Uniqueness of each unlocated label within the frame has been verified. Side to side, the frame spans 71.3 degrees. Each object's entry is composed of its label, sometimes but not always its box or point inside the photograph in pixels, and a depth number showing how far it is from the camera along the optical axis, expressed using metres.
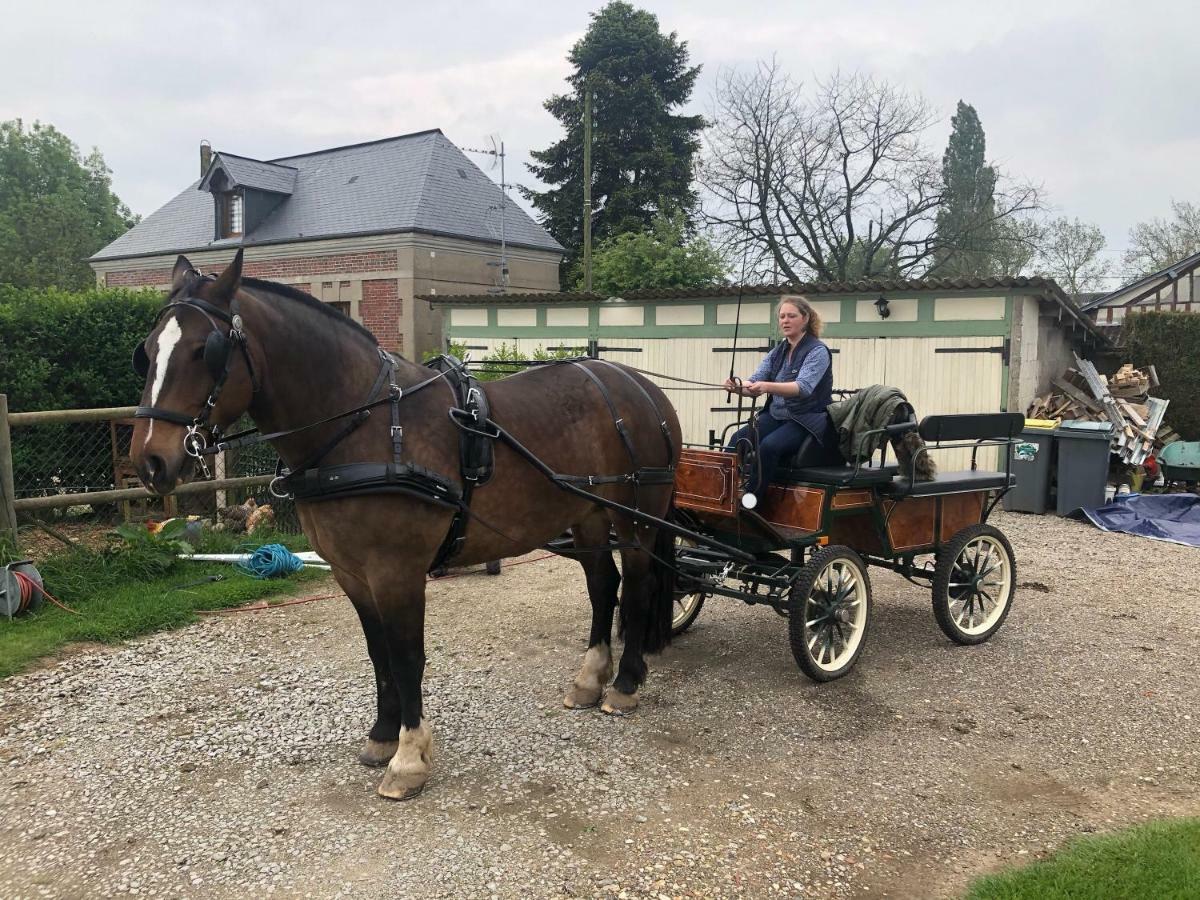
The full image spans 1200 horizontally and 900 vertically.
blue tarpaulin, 9.22
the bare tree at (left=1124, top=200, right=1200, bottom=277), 36.19
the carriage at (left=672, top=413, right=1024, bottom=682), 4.62
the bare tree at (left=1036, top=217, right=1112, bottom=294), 37.88
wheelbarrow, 11.47
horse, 2.94
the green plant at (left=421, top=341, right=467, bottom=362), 12.22
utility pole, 21.86
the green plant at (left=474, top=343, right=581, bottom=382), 9.82
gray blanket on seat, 4.66
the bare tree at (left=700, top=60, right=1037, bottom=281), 27.33
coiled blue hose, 6.69
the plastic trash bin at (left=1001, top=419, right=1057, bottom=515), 10.41
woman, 4.62
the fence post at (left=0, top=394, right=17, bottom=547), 5.95
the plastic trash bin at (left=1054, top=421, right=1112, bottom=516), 10.07
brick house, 21.67
